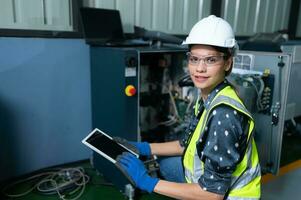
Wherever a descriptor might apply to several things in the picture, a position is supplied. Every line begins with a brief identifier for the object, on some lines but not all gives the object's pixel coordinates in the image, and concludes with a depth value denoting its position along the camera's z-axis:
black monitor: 1.97
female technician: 0.96
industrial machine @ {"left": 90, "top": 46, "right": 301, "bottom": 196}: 1.73
